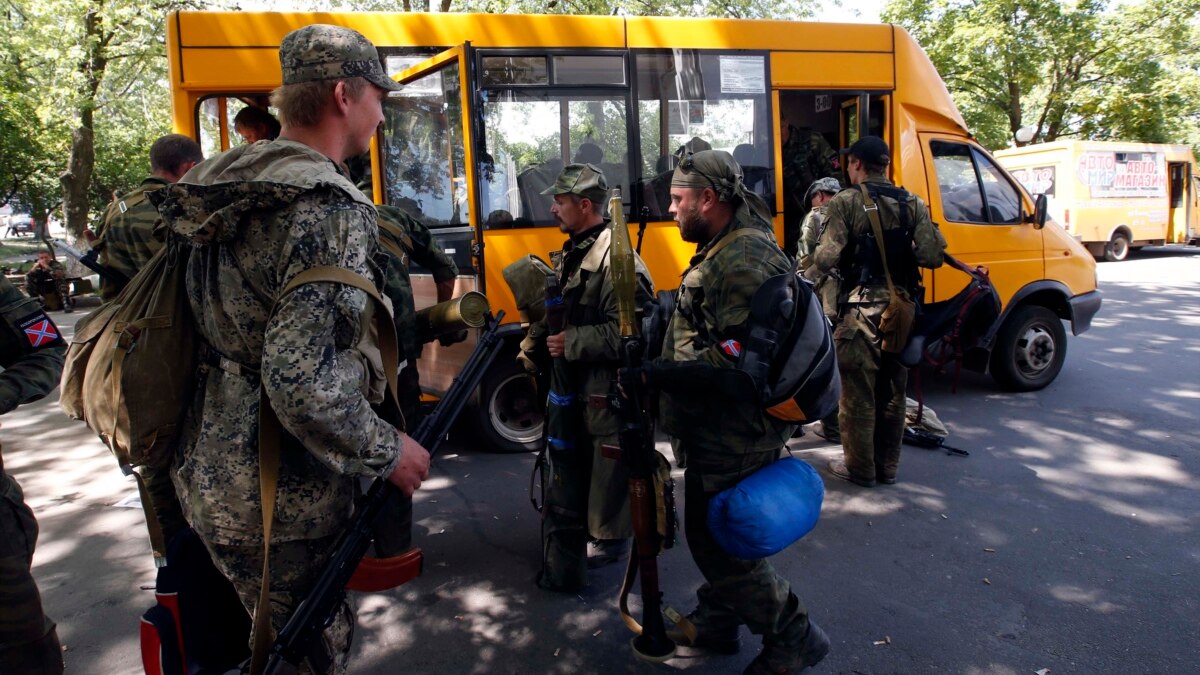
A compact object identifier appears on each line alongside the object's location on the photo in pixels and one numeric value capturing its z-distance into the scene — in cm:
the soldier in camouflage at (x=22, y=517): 226
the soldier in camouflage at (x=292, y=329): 157
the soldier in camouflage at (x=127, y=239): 314
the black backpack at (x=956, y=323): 468
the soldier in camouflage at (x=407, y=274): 340
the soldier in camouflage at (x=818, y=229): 491
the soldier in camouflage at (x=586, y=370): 318
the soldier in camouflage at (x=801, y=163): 645
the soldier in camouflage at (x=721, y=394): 244
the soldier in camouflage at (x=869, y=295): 448
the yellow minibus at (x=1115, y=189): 1717
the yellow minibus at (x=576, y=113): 479
